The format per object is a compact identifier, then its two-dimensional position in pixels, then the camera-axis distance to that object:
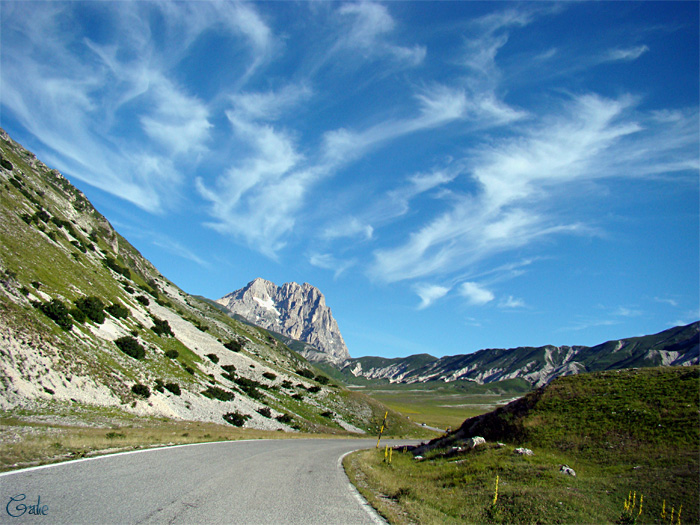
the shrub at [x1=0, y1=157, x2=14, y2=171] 63.55
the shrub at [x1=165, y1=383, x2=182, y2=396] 40.94
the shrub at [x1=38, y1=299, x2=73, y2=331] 33.78
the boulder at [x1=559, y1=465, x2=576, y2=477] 16.45
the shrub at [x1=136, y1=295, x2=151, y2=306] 64.56
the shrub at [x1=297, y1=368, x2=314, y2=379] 96.28
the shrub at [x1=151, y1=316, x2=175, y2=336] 56.16
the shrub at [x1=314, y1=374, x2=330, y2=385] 94.75
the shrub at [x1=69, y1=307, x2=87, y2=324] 38.25
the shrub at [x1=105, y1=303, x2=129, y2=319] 47.80
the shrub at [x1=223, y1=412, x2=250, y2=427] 43.00
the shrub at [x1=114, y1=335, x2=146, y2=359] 41.22
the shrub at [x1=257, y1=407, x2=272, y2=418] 50.97
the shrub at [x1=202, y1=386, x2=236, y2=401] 46.72
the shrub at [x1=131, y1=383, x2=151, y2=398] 34.47
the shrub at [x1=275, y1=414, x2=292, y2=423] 52.36
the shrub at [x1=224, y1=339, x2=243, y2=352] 77.38
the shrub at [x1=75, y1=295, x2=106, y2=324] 41.12
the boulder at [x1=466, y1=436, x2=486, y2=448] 24.55
